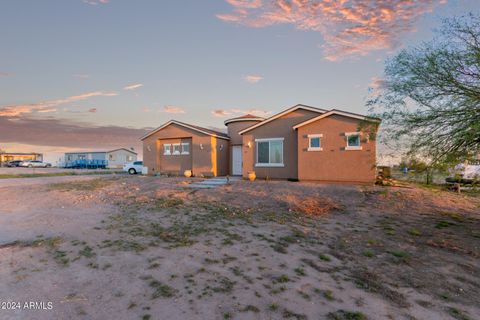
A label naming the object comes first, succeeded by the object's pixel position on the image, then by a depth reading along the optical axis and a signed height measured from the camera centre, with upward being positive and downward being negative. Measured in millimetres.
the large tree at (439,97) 5953 +1731
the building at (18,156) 61469 +2598
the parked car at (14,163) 50891 +668
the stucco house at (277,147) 14078 +1164
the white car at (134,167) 28297 -206
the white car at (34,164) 50253 +430
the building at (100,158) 46125 +1446
